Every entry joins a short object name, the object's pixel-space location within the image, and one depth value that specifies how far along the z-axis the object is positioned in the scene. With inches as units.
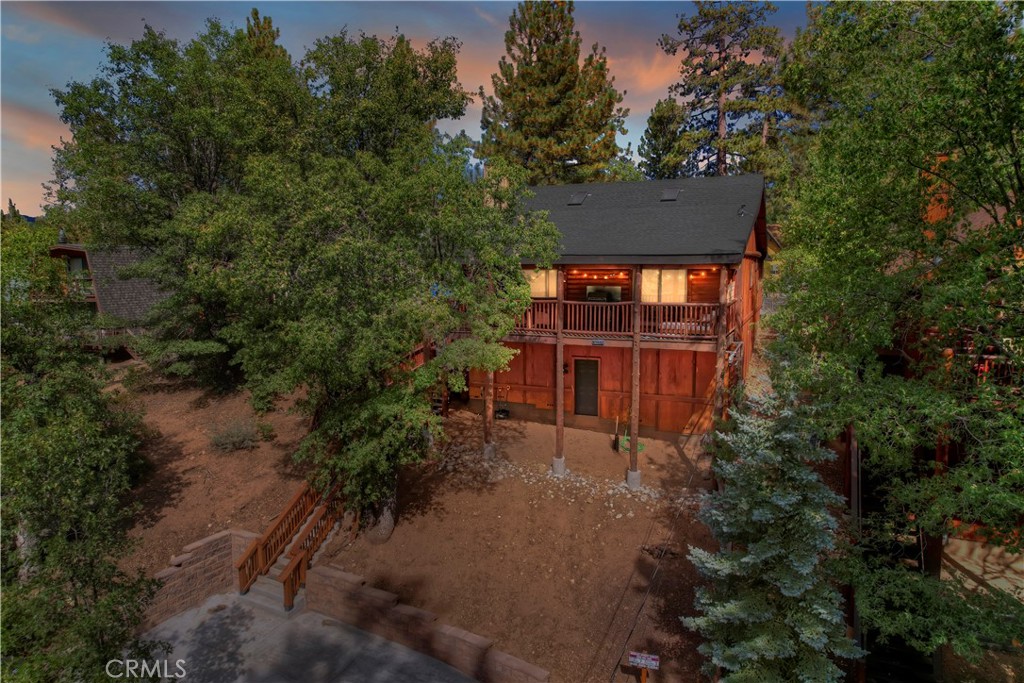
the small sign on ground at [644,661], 335.2
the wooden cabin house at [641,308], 574.9
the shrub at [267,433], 602.8
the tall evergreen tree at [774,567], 309.7
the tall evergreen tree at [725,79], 1287.3
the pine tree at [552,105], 1198.3
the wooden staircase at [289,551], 487.7
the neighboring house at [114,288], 1039.0
